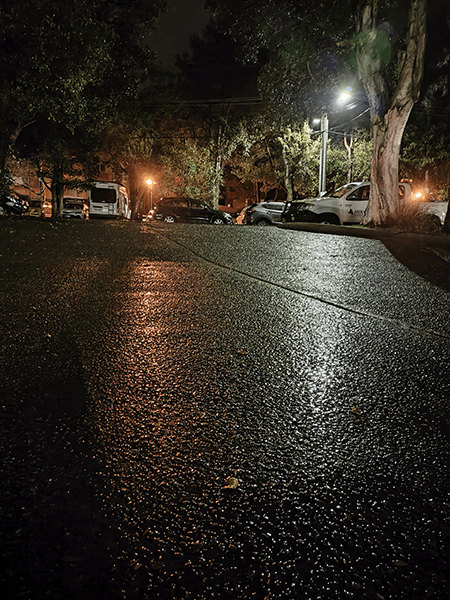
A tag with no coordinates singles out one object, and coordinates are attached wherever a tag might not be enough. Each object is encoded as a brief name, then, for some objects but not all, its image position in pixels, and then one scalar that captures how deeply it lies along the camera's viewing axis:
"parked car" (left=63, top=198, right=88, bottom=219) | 39.19
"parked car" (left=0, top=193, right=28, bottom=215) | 36.47
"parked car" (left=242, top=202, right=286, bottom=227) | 29.27
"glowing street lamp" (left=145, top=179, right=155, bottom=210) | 50.65
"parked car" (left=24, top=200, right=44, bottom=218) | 55.94
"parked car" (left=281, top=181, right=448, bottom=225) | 20.84
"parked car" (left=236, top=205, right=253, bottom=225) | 30.31
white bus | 35.38
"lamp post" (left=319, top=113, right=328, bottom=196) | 29.23
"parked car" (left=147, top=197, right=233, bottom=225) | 29.72
